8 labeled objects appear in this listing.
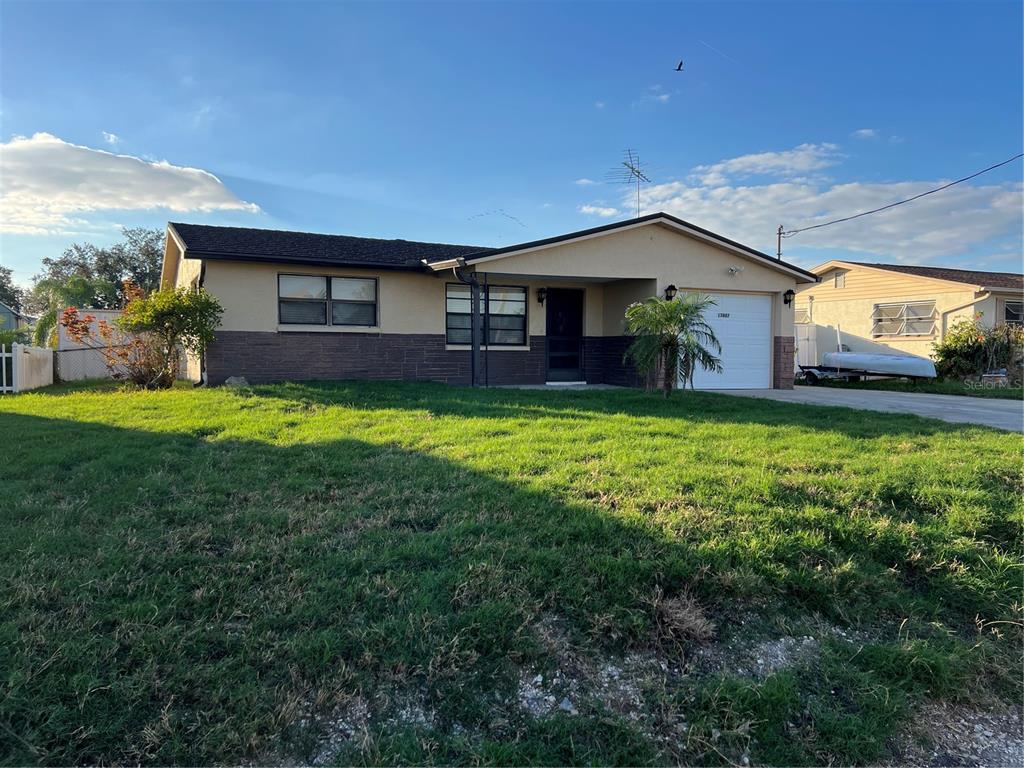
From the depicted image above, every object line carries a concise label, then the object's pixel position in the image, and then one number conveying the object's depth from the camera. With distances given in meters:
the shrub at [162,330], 10.83
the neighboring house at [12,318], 31.47
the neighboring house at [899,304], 20.03
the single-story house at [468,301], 11.96
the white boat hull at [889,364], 17.86
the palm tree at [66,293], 22.44
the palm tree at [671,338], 9.16
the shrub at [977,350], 17.42
